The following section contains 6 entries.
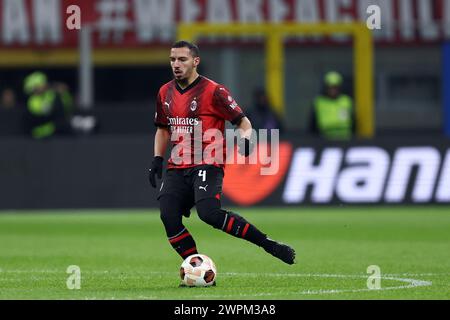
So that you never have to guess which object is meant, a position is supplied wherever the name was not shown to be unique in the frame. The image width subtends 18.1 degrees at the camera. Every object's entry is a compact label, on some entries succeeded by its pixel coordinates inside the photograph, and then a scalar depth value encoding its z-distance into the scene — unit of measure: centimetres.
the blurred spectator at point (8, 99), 2939
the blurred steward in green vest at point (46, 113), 2489
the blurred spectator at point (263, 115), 2461
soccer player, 1188
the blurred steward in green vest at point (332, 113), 2467
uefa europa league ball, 1177
